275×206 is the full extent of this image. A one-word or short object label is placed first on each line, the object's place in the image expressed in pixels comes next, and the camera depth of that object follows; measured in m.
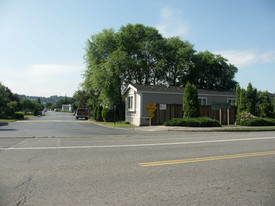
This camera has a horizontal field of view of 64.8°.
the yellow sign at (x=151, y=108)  18.91
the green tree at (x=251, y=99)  21.65
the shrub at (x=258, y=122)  19.33
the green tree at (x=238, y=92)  22.98
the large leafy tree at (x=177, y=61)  35.97
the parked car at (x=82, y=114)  39.28
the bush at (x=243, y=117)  20.53
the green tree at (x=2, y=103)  33.81
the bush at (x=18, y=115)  35.81
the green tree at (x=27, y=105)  83.91
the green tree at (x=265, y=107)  22.48
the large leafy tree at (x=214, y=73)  39.72
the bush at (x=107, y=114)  29.25
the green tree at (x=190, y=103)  20.39
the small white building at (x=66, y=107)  150.00
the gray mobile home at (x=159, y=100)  21.81
